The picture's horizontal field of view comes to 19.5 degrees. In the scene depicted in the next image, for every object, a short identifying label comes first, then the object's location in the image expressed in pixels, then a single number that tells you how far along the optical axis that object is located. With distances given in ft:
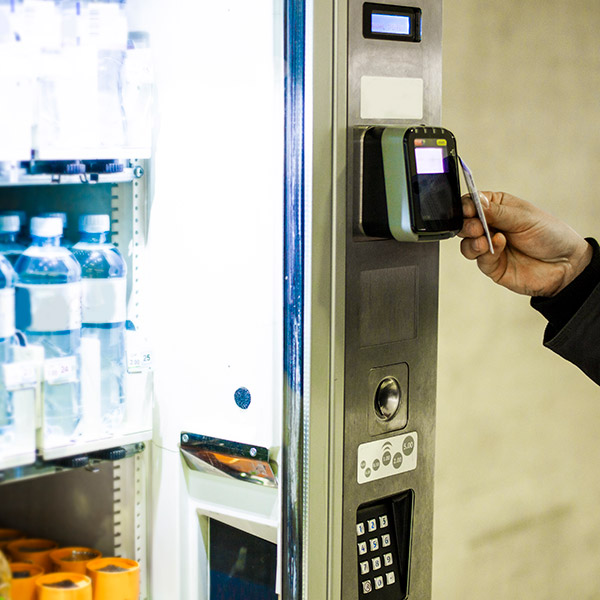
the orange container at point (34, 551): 5.14
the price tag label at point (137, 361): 5.51
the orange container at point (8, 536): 5.07
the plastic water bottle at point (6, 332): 5.04
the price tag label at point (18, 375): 5.03
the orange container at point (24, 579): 5.12
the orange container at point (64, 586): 5.19
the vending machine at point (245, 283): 5.20
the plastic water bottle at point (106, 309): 5.40
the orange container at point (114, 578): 5.36
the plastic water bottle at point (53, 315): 5.16
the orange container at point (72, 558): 5.29
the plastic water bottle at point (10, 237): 5.04
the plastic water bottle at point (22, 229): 5.07
